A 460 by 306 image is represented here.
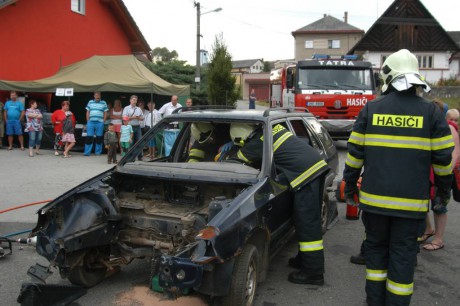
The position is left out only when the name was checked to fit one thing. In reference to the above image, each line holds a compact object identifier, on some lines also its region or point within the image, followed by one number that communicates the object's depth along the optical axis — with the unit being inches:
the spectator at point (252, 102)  954.5
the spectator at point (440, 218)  195.8
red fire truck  517.3
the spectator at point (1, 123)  514.6
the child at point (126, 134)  462.3
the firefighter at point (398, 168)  125.3
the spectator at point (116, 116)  490.0
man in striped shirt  494.9
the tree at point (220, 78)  955.3
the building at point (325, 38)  2455.7
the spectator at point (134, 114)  488.4
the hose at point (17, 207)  249.5
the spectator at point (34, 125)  490.6
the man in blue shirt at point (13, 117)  514.9
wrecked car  127.9
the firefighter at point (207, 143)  201.8
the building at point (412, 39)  1573.6
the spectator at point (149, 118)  513.7
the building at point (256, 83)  2506.2
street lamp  952.9
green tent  513.3
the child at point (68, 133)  484.4
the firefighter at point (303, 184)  162.7
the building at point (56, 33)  606.9
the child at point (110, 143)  435.2
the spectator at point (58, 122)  493.4
